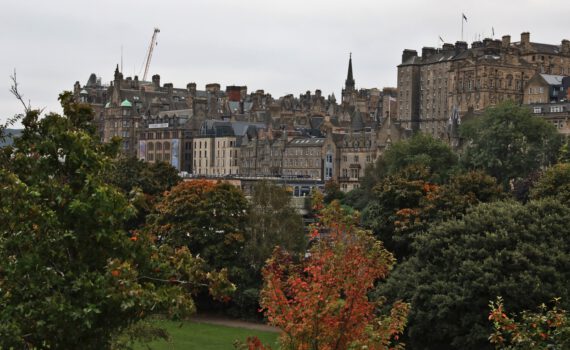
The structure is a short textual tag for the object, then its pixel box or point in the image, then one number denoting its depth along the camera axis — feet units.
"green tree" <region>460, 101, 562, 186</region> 349.61
